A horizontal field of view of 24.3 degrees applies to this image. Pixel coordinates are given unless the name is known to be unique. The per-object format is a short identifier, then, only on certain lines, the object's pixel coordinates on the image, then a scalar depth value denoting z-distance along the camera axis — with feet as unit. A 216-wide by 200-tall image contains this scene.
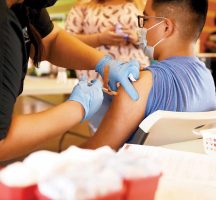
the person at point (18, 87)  3.96
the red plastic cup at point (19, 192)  2.58
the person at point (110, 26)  8.60
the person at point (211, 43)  16.75
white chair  4.81
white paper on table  3.73
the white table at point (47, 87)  8.48
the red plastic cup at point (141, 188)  2.58
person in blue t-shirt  5.48
